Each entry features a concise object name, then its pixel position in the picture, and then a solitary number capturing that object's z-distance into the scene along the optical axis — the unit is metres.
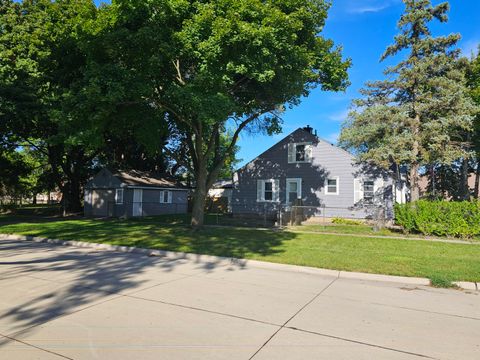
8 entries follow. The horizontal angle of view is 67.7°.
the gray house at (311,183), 22.20
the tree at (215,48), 12.66
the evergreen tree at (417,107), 19.28
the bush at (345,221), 21.38
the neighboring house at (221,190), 42.20
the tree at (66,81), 13.98
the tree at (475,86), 24.39
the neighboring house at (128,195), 27.88
